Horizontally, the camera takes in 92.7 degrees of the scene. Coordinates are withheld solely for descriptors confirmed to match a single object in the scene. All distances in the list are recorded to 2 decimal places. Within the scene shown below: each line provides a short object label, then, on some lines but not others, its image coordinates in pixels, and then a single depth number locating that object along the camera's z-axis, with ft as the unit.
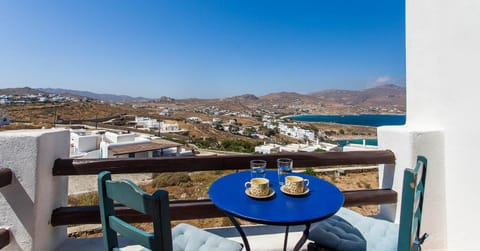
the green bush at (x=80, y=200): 20.49
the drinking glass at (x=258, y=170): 4.76
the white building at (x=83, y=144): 57.49
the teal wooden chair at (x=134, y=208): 2.30
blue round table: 3.21
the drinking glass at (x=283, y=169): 4.66
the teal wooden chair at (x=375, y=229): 2.93
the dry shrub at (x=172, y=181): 26.23
